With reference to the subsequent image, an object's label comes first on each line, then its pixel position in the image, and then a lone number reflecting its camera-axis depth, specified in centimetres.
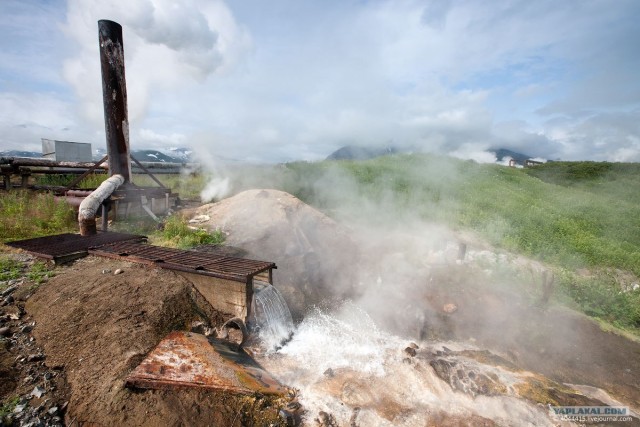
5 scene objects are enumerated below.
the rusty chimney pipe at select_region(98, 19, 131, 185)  765
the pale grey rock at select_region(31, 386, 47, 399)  294
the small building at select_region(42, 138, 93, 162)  1647
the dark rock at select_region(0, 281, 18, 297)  448
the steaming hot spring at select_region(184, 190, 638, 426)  416
